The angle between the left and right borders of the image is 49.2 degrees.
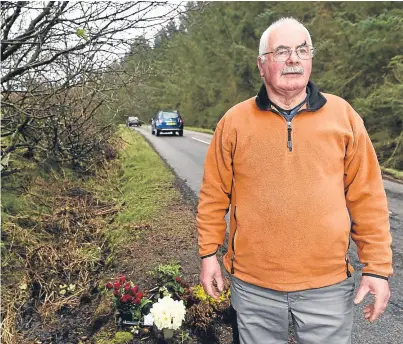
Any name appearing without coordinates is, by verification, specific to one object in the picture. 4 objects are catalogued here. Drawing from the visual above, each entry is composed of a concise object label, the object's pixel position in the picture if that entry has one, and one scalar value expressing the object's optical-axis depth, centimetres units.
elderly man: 186
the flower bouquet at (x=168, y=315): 289
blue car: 2592
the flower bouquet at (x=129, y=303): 327
